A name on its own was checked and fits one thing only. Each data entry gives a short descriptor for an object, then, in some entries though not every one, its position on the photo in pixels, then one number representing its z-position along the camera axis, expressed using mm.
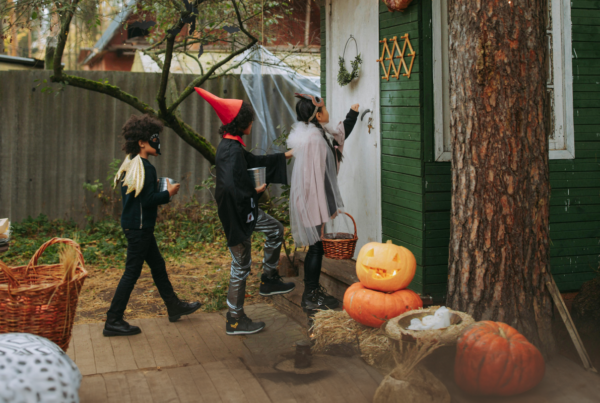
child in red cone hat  4574
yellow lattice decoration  4566
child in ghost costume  4812
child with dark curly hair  4730
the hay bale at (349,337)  3812
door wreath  5473
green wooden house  4480
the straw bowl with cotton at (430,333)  3260
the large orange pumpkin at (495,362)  3295
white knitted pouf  2537
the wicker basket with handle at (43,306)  2934
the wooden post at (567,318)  3777
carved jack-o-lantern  4035
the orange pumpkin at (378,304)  3953
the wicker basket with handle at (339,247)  4789
